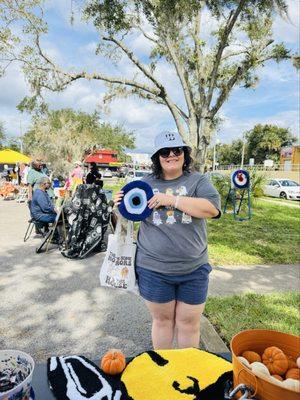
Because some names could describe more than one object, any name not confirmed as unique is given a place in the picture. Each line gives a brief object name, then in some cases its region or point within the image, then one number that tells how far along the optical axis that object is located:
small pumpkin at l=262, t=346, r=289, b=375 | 1.06
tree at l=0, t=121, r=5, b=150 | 60.25
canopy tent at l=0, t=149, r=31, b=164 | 21.44
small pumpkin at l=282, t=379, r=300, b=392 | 0.90
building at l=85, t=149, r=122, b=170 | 61.28
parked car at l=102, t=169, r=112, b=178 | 50.50
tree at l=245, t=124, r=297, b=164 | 58.94
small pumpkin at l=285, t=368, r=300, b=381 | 1.01
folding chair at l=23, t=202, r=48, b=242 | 7.46
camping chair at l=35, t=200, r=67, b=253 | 6.75
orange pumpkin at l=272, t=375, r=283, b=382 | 1.01
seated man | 7.23
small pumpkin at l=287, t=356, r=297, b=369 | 1.07
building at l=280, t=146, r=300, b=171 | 51.25
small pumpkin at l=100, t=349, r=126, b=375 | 1.38
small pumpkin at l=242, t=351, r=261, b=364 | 1.09
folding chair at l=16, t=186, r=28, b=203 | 15.96
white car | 24.27
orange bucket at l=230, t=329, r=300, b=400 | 0.95
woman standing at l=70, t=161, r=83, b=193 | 12.46
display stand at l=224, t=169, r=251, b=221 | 5.49
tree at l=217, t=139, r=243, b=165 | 69.49
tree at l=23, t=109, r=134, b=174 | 40.91
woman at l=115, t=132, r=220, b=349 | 2.15
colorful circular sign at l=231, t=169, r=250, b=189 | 5.49
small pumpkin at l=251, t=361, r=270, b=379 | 0.96
